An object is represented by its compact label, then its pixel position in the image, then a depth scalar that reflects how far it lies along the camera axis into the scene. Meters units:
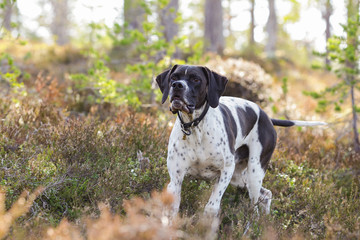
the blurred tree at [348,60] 6.15
